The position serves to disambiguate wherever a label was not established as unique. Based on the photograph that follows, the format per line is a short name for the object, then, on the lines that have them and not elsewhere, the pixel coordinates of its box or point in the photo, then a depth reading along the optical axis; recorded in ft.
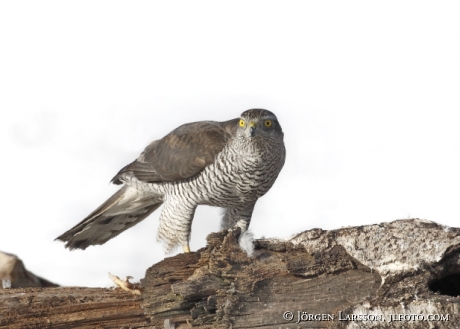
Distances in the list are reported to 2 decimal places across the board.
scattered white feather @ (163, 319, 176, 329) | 33.71
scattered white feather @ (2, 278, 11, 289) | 43.12
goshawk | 46.16
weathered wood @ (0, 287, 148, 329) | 35.17
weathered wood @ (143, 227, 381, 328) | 32.53
